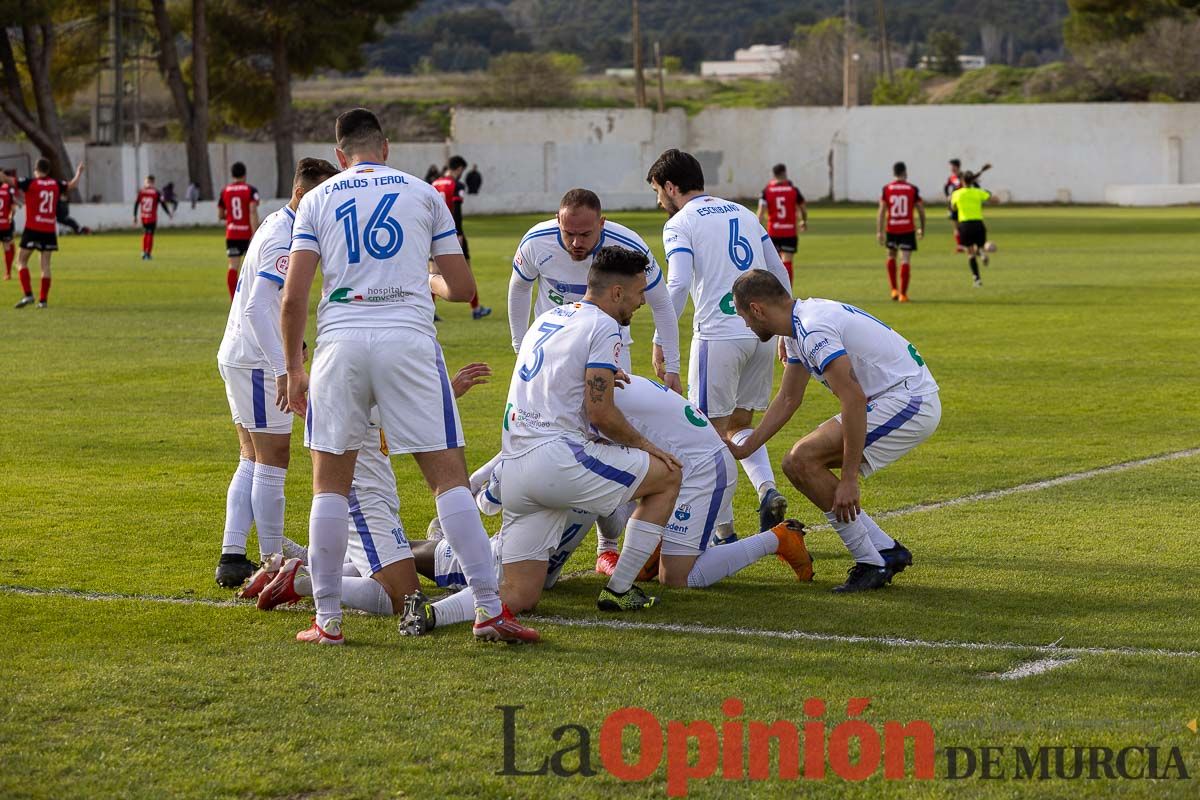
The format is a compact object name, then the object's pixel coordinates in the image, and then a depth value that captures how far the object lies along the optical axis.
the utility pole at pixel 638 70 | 69.84
